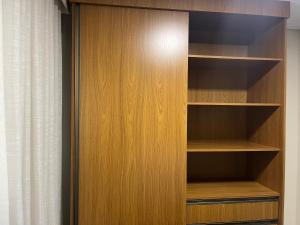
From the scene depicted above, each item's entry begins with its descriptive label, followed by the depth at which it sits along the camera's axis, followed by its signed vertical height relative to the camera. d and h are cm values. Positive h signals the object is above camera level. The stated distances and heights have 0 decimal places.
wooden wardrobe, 152 -6
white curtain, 85 -2
